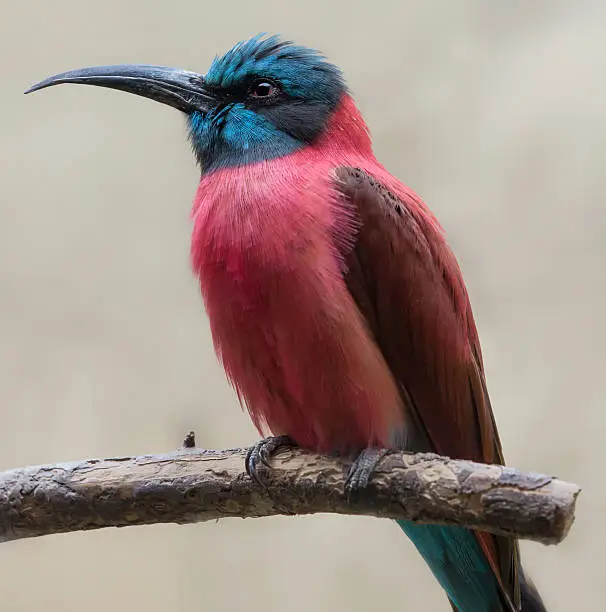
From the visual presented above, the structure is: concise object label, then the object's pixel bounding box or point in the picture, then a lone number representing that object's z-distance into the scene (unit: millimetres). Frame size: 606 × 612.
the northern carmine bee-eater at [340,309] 3034
